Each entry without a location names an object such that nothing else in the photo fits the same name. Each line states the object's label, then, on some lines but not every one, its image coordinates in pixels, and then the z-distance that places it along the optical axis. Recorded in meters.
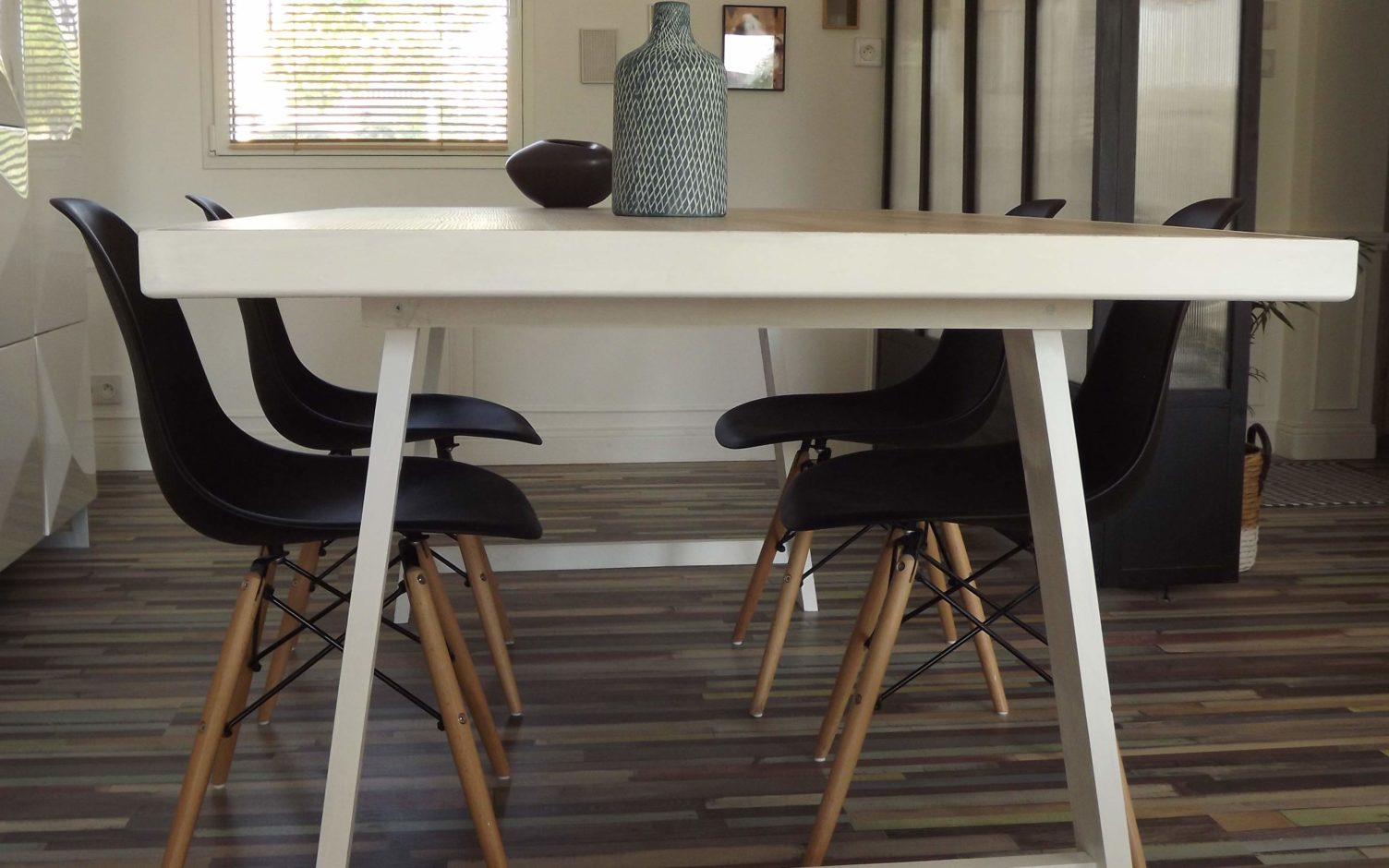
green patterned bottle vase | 1.55
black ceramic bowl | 2.49
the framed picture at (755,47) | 4.67
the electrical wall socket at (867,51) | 4.74
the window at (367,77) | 4.52
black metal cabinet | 3.01
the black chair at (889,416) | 2.38
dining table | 1.15
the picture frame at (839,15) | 4.69
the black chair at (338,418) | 2.22
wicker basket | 3.26
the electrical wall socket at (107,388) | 4.59
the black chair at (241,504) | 1.57
